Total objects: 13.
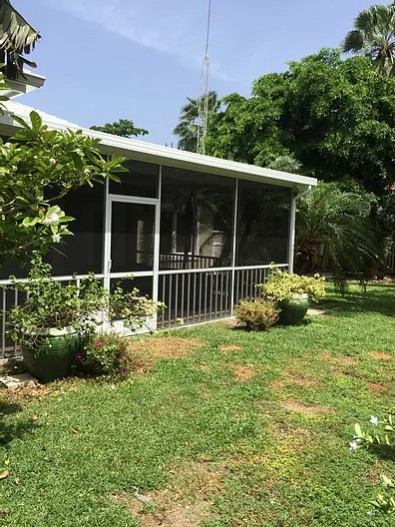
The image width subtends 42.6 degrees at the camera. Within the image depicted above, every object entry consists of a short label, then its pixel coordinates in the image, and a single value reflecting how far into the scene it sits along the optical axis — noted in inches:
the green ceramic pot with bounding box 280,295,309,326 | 353.1
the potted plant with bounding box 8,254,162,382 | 201.9
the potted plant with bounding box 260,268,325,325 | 352.2
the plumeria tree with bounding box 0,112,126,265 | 124.4
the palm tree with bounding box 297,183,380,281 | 442.9
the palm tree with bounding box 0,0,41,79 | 316.5
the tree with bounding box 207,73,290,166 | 769.8
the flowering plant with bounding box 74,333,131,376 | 210.5
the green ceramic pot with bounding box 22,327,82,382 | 201.6
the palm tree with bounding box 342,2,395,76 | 820.6
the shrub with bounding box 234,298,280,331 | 329.4
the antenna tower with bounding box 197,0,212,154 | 939.7
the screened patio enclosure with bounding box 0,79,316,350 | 271.3
